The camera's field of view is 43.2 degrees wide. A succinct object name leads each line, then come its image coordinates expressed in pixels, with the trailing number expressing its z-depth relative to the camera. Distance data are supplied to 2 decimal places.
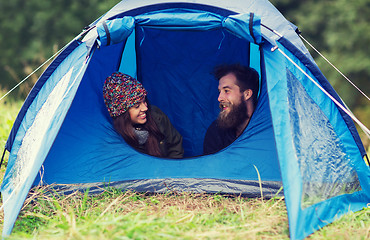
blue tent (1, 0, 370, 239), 2.63
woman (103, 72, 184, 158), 3.52
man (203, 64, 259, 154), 3.61
